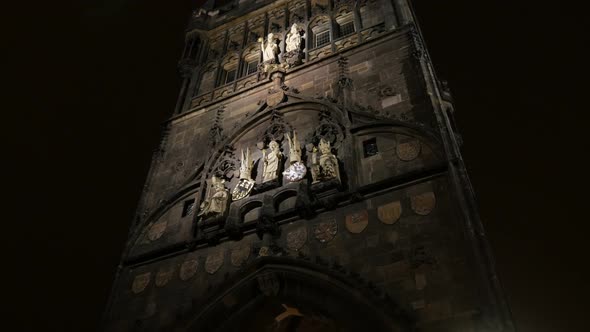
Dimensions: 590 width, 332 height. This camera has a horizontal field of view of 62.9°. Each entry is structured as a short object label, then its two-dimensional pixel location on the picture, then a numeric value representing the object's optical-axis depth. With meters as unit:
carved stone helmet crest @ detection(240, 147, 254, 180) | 11.16
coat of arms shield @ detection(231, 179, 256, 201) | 10.77
